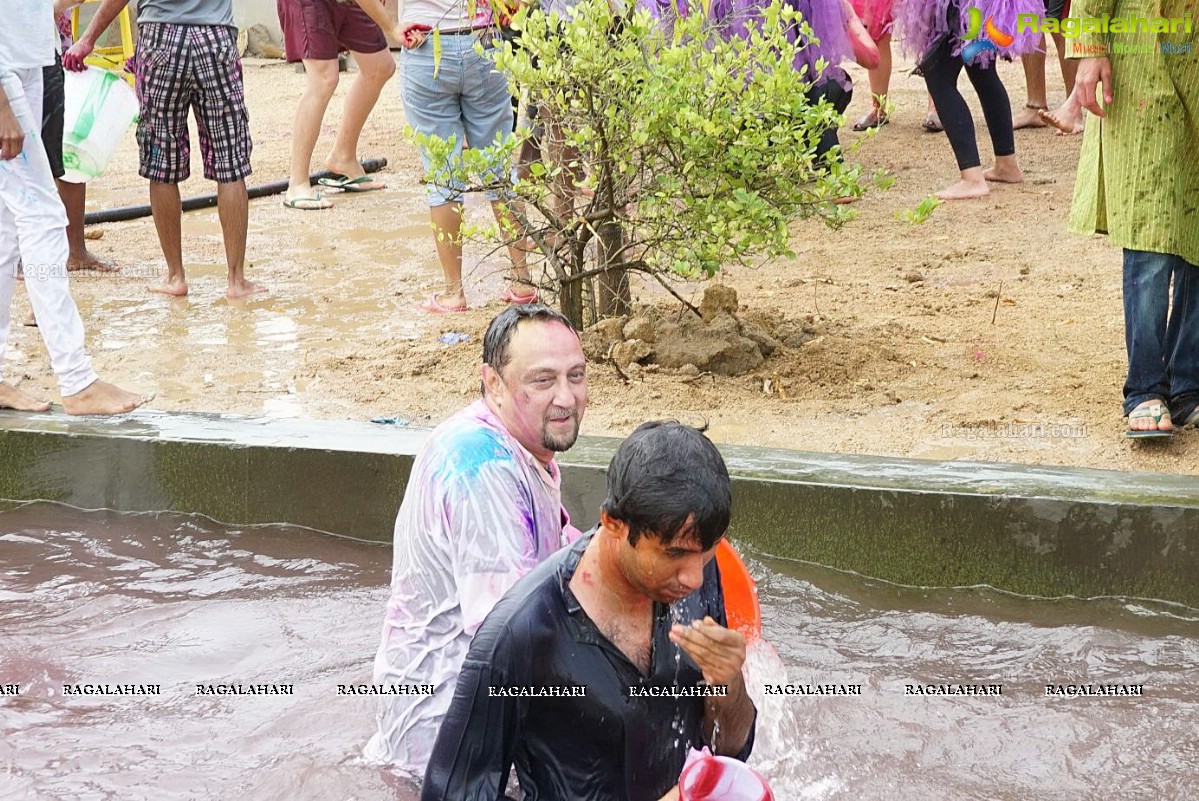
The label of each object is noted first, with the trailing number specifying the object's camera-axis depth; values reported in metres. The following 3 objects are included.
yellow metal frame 22.33
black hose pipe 18.47
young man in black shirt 4.64
